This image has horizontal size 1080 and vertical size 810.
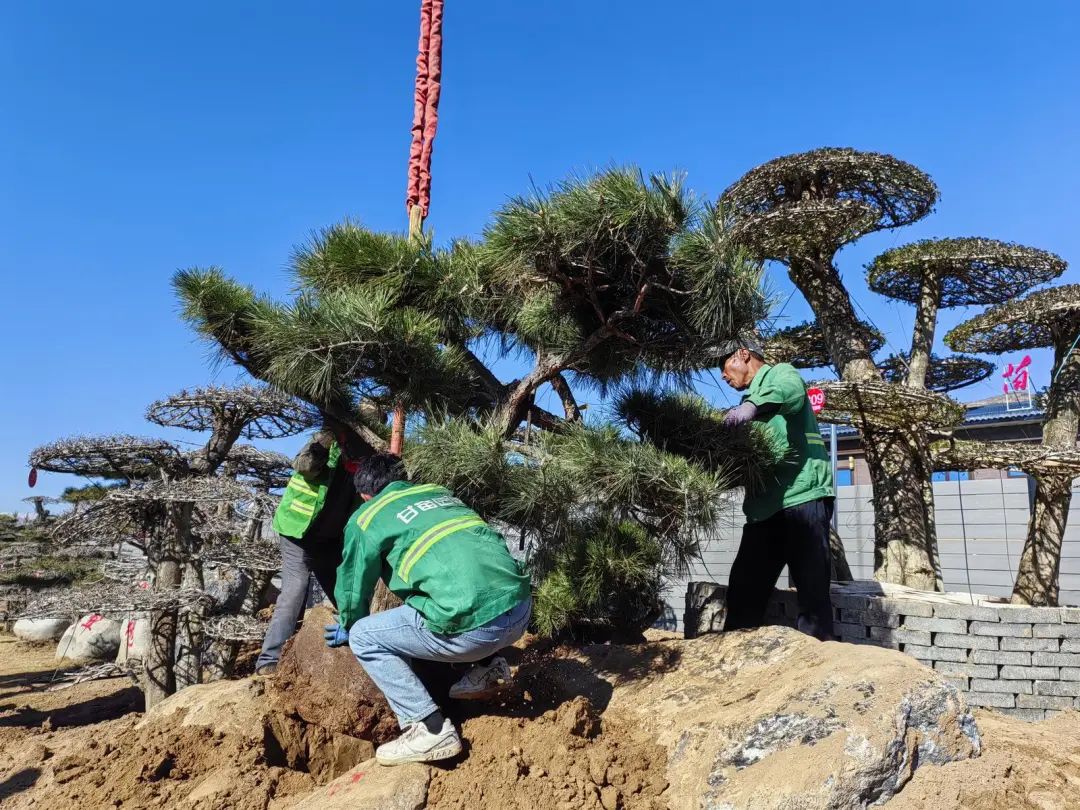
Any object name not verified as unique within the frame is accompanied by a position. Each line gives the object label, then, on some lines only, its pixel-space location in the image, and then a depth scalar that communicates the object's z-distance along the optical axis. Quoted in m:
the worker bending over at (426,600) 2.31
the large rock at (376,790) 2.16
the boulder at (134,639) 5.32
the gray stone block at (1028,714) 3.86
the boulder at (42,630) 8.52
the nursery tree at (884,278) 5.73
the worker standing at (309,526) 3.53
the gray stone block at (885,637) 3.96
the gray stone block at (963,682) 3.91
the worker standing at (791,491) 3.14
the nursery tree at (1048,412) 5.30
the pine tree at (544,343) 2.69
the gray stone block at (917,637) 3.95
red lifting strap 4.14
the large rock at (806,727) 2.02
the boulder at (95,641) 7.15
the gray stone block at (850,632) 3.99
